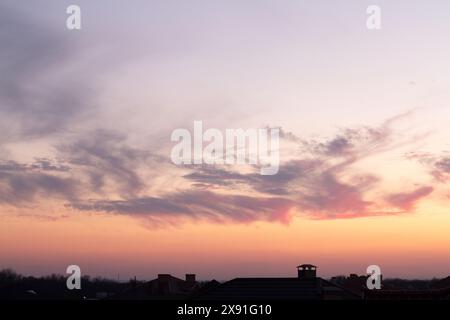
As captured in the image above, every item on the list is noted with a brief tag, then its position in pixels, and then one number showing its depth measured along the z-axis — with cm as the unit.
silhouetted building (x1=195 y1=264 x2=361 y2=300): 4747
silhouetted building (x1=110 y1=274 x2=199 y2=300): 7562
